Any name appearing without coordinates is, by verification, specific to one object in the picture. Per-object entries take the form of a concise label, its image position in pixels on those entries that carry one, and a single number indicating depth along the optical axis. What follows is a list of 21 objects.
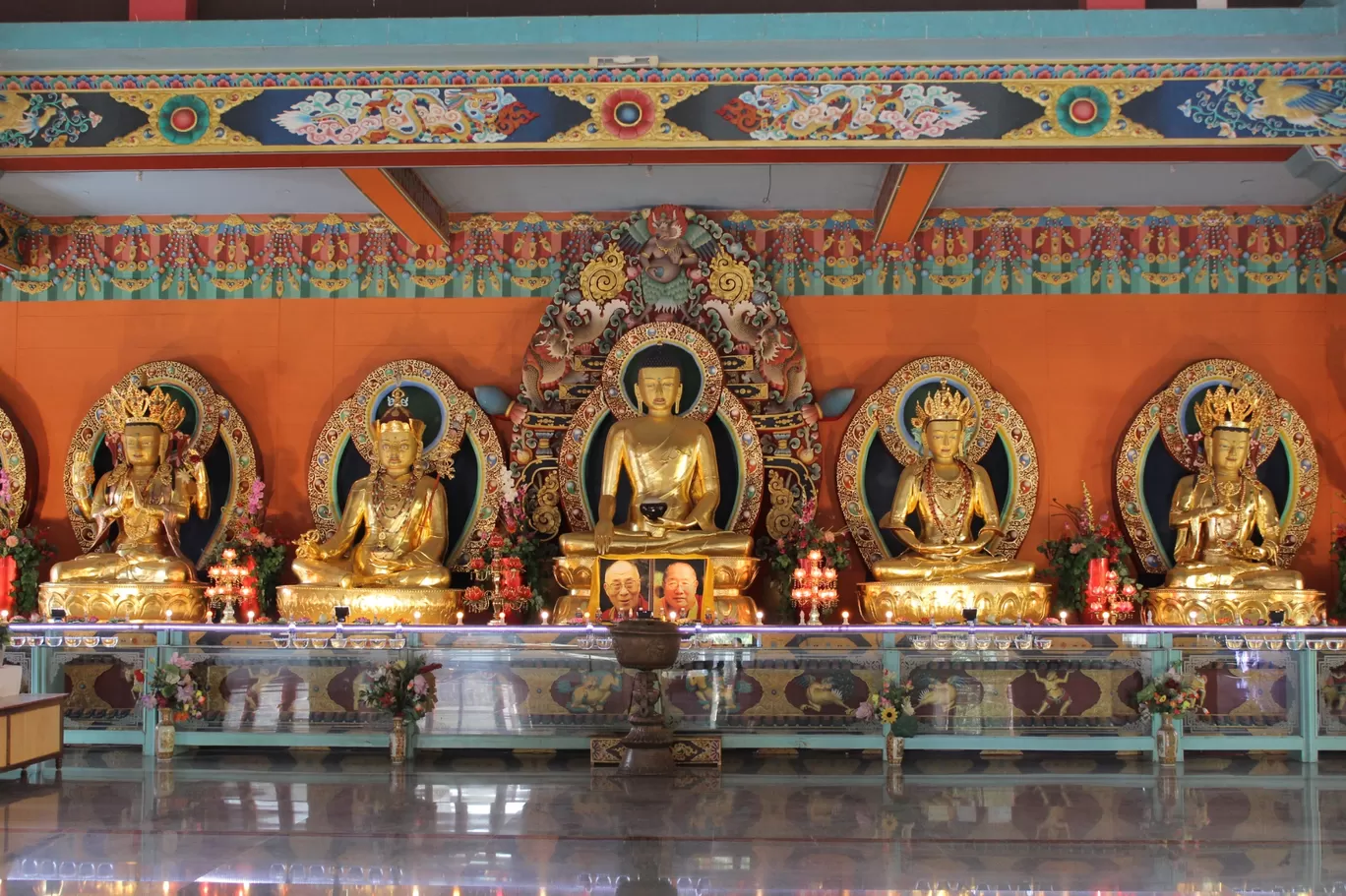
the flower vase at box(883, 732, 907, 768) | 8.51
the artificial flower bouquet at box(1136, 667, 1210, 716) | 8.56
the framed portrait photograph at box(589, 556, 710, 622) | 9.31
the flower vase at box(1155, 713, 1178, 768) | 8.59
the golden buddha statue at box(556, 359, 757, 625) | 9.74
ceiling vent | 7.78
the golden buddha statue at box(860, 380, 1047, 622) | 9.49
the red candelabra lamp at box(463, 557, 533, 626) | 9.75
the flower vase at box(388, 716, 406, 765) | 8.58
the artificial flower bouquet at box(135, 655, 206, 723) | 8.73
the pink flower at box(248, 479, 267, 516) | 10.34
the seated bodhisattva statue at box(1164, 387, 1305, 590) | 9.80
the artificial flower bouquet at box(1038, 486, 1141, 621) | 9.57
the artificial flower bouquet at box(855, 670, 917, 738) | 8.48
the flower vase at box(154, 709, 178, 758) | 8.77
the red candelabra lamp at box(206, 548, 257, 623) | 9.79
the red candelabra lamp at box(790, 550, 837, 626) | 9.52
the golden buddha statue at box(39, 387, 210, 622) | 9.80
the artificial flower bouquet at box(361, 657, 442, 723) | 8.56
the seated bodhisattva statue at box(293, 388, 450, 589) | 9.98
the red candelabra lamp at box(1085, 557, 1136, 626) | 9.53
